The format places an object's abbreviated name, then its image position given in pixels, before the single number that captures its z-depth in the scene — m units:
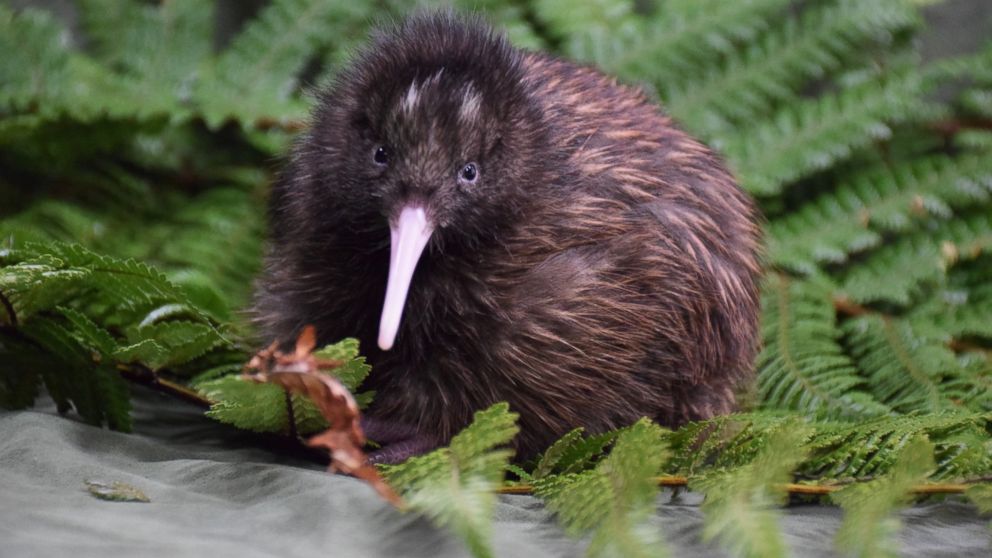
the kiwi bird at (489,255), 3.74
